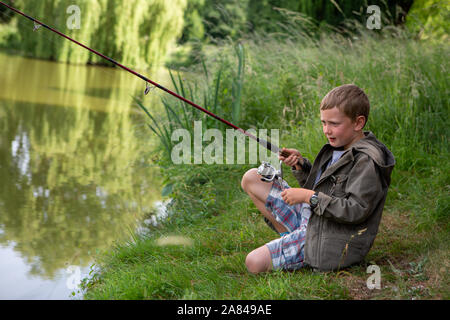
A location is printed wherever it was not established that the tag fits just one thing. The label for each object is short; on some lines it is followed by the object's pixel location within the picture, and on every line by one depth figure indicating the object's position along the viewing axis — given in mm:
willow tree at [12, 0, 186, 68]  12844
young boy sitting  2303
